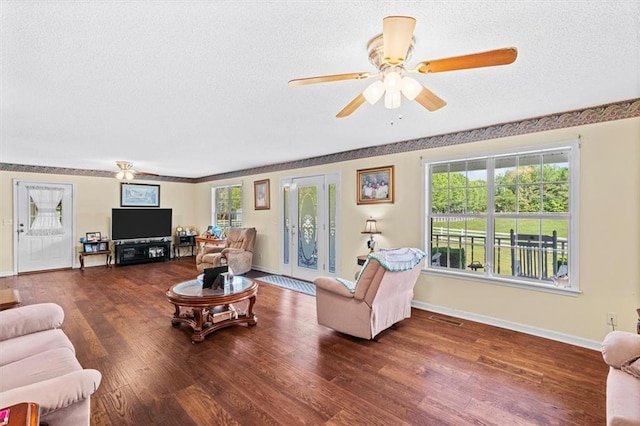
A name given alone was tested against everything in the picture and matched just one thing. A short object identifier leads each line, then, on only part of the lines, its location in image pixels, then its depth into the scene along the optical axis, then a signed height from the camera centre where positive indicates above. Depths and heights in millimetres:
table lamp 4500 -281
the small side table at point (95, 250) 6824 -899
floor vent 3580 -1356
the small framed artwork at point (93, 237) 6964 -583
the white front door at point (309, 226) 5371 -267
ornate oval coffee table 3119 -984
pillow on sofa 1581 -858
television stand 7250 -1012
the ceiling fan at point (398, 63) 1382 +779
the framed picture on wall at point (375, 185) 4480 +421
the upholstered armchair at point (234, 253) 6070 -876
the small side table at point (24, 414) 968 -690
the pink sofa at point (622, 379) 1270 -879
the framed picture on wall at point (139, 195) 7672 +473
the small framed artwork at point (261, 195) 6551 +395
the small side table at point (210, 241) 7043 -701
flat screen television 7227 -284
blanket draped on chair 2902 -486
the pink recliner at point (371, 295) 2945 -885
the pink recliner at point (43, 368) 1242 -870
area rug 5080 -1344
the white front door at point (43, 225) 6324 -279
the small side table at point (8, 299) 2557 -792
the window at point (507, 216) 3193 -56
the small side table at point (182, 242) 8297 -859
